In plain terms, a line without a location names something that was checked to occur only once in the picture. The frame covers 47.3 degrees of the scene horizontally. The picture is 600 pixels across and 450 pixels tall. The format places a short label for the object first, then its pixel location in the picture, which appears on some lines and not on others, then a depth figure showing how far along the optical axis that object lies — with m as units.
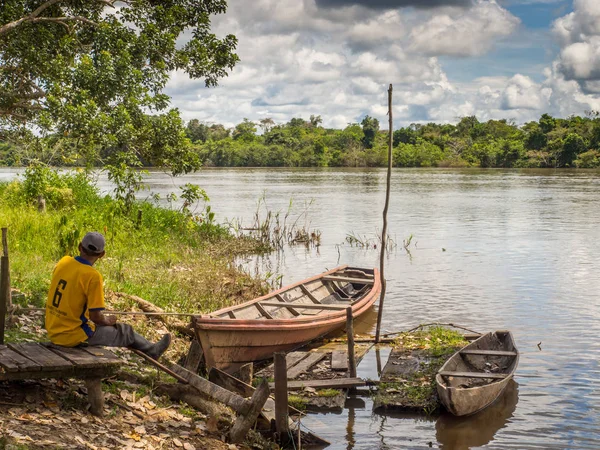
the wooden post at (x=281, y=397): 6.62
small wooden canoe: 8.21
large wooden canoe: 8.91
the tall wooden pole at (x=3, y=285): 6.81
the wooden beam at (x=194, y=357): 8.47
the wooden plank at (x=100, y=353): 5.90
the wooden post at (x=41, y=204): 17.74
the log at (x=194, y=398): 6.87
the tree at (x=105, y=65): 11.98
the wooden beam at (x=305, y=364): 9.45
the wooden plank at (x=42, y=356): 5.61
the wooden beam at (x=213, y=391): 6.33
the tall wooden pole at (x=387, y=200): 11.42
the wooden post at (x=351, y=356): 9.34
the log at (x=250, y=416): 6.18
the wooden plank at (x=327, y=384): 8.85
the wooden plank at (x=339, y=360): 9.70
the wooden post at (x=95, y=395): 6.01
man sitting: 6.07
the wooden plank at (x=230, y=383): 7.48
